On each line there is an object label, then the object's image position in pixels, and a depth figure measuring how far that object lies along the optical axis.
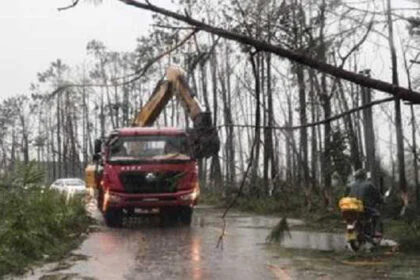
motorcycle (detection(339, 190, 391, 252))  14.47
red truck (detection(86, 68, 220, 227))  20.45
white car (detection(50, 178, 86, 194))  36.62
